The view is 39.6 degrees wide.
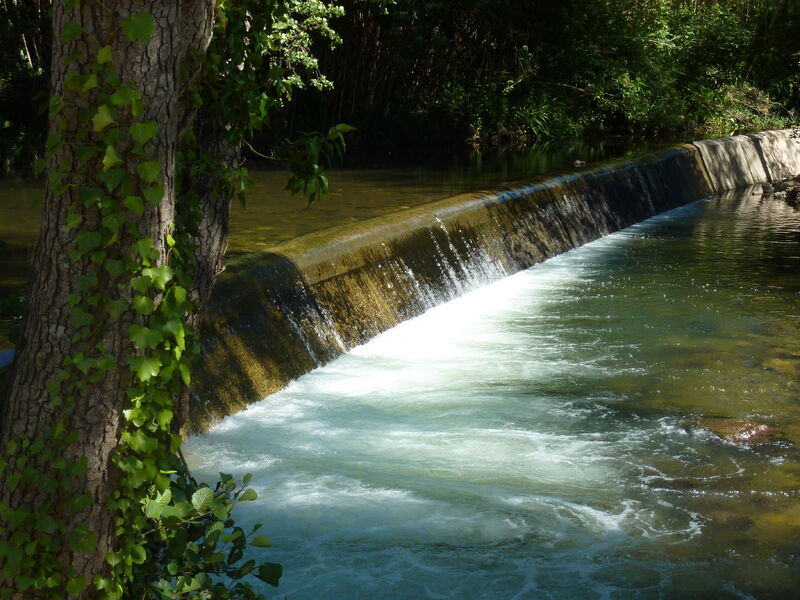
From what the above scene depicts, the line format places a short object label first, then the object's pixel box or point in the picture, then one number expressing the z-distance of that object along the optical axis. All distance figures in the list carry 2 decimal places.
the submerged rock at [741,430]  5.25
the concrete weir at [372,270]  5.73
